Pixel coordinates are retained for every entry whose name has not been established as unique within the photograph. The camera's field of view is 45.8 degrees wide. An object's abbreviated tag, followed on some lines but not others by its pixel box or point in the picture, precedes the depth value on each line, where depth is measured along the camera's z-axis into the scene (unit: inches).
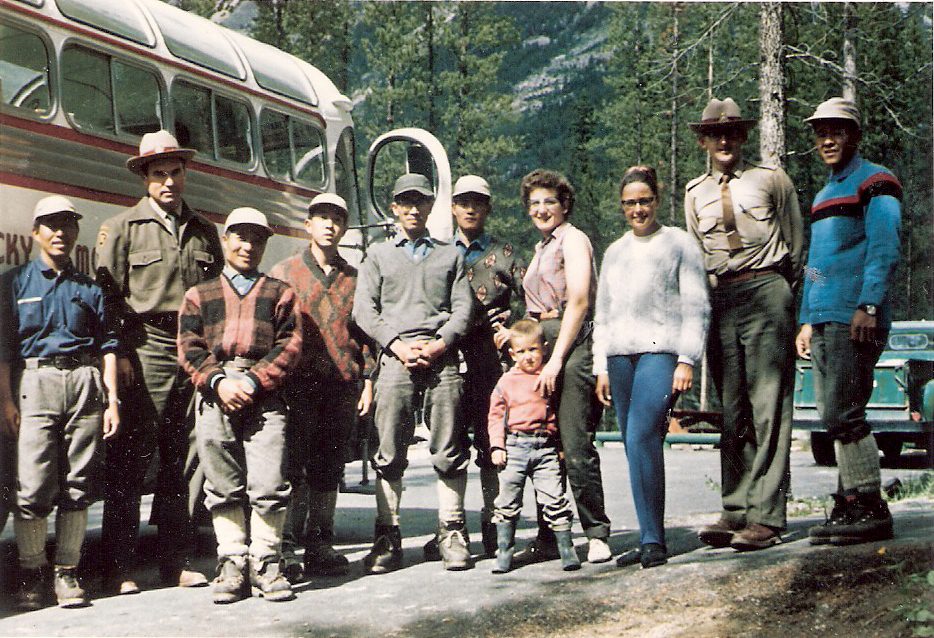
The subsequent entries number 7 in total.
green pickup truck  397.4
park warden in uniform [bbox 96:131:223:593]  221.6
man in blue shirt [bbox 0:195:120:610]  205.3
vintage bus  232.2
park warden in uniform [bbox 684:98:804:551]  211.8
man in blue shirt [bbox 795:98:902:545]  202.4
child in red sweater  220.2
